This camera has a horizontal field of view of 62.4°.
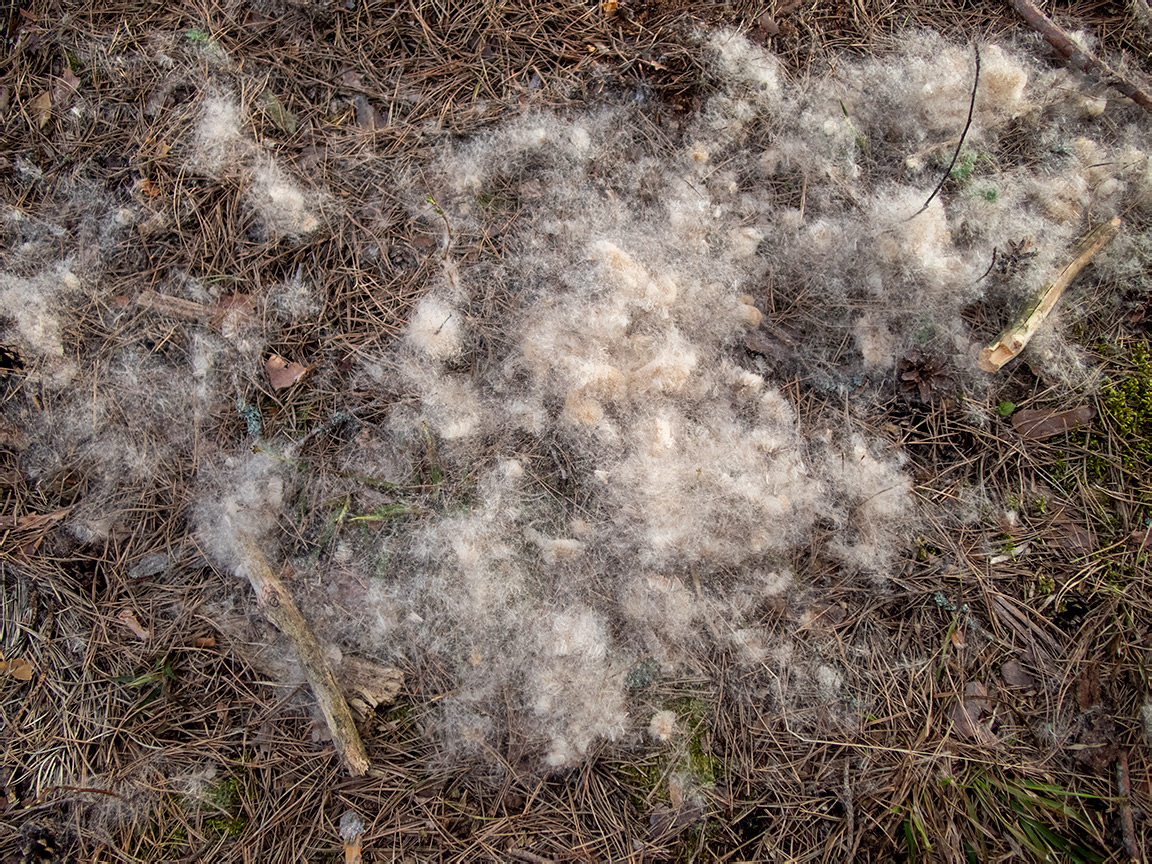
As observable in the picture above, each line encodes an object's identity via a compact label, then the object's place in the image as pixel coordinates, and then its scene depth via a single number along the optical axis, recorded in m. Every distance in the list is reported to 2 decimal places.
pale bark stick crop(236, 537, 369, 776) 0.67
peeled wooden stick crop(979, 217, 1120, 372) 0.70
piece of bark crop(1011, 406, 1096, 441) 0.72
